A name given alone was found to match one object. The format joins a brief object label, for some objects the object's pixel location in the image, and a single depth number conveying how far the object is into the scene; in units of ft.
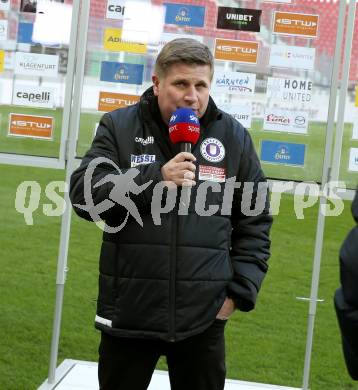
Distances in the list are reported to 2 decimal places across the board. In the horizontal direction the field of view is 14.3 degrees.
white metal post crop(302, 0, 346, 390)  24.46
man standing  16.30
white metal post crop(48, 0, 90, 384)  25.35
